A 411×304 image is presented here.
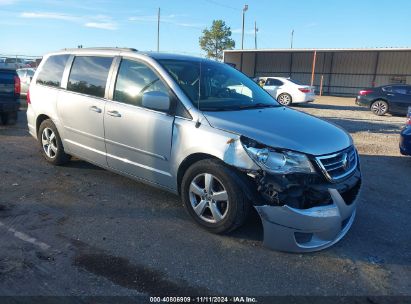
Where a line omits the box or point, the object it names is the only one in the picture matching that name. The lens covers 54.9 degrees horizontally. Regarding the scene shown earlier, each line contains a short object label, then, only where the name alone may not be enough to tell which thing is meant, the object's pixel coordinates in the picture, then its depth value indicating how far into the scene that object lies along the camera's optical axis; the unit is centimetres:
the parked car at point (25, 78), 1650
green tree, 5519
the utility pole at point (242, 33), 5009
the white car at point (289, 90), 1897
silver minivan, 354
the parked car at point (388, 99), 1641
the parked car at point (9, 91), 962
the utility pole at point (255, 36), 7112
